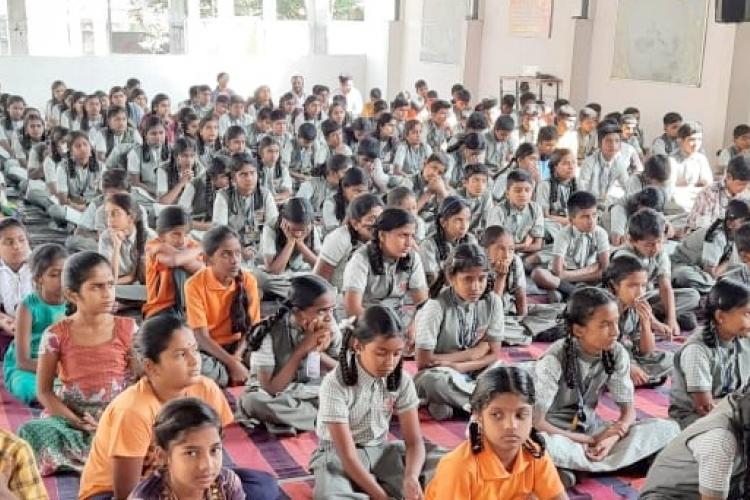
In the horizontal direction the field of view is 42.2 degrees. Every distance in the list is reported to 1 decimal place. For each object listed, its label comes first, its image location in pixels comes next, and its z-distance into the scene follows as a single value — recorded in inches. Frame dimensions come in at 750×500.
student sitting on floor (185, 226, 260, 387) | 139.7
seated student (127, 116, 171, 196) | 262.1
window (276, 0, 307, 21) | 519.0
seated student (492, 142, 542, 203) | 240.2
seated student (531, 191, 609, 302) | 186.9
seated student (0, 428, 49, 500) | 78.7
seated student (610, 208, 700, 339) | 163.6
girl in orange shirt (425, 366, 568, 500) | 86.2
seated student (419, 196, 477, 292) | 168.9
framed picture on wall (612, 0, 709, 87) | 336.8
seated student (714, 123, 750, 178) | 271.3
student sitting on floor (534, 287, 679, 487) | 112.7
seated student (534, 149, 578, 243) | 226.4
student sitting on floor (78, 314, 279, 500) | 89.0
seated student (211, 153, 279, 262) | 203.9
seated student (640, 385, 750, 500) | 84.2
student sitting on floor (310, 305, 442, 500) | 101.1
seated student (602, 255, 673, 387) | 138.7
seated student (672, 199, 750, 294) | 185.8
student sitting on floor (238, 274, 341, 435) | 122.0
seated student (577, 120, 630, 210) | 258.4
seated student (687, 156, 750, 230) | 211.8
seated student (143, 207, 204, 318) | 155.4
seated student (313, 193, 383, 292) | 164.1
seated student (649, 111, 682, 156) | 290.5
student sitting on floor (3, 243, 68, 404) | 127.2
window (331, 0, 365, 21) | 541.0
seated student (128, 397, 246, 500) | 76.7
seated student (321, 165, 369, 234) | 196.7
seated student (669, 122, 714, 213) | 270.4
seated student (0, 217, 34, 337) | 147.3
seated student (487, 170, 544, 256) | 203.5
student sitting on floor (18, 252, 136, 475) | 112.0
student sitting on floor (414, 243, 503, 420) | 133.6
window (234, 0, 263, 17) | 507.5
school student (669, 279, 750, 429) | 115.6
